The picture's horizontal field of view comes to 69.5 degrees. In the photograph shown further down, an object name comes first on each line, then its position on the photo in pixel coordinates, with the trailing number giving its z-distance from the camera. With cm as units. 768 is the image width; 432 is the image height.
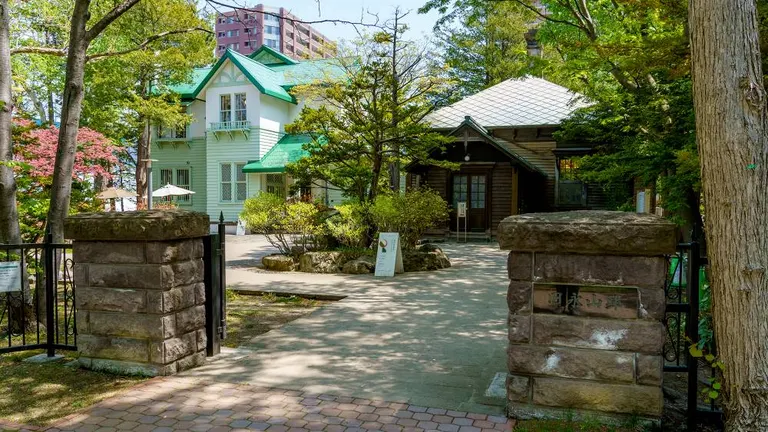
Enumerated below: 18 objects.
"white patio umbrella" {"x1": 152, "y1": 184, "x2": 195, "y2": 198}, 2492
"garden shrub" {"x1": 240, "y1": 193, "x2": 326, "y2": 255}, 1255
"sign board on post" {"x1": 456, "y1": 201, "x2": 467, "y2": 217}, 1861
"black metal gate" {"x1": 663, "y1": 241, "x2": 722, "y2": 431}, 371
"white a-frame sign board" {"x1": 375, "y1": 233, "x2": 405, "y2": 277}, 1137
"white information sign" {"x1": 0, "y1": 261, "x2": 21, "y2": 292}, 514
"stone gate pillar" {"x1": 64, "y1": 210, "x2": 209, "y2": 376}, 450
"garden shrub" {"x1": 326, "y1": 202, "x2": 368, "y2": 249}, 1274
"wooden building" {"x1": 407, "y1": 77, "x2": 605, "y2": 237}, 1984
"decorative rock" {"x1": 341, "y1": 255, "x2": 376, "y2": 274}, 1191
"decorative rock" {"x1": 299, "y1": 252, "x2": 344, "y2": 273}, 1223
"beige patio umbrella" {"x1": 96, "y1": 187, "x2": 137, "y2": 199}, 2405
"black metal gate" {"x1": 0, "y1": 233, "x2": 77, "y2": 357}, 515
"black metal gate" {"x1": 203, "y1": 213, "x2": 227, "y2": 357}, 512
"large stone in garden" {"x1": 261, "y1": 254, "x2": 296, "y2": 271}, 1240
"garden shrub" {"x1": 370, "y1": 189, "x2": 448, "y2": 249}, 1223
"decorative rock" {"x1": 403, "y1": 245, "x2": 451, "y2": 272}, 1226
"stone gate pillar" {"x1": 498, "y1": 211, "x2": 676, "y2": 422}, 345
